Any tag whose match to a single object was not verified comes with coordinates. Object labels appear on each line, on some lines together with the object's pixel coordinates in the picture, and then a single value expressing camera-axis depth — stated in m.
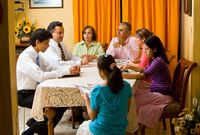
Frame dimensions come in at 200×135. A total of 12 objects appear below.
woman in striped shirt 3.38
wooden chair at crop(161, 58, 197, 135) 3.27
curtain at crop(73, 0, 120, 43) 5.45
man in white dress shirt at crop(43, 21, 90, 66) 4.09
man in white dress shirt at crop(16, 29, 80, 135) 3.47
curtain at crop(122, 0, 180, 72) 5.28
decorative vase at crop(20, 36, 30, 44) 5.45
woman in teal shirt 2.71
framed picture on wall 5.66
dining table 3.08
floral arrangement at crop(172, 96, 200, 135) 2.52
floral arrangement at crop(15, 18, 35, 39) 5.44
